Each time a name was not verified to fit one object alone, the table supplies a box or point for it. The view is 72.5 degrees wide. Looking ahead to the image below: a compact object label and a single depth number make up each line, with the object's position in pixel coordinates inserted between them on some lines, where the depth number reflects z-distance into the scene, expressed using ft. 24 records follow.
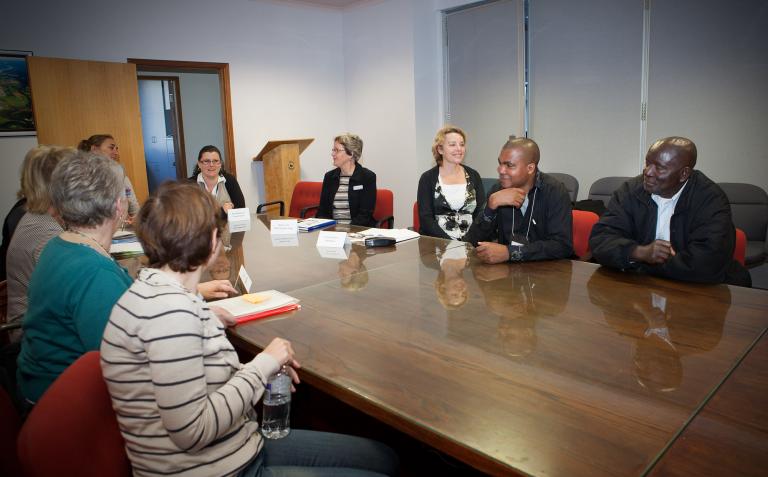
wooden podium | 21.27
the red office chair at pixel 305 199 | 17.26
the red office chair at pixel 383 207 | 15.11
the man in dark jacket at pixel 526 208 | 8.68
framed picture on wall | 16.74
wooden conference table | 3.49
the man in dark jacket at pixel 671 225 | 7.07
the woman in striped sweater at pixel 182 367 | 3.54
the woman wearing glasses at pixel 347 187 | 15.14
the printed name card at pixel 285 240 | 10.52
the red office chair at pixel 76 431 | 3.27
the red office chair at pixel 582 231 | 9.61
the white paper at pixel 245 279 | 7.47
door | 16.74
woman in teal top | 4.80
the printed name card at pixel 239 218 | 13.00
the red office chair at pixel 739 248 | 8.32
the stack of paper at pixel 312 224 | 12.20
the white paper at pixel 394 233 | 10.54
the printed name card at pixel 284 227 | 11.80
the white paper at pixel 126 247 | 9.79
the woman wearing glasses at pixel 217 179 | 15.38
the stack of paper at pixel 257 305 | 6.12
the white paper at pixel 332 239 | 10.23
